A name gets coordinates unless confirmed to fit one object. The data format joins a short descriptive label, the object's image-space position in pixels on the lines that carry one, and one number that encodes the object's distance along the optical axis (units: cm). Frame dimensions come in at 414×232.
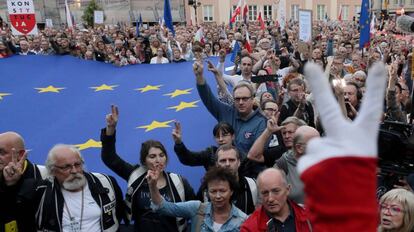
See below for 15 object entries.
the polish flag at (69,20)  1384
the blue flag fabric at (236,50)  873
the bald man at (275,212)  247
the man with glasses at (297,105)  436
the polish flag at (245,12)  1482
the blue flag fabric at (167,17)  1123
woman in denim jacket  276
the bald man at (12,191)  289
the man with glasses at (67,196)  288
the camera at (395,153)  208
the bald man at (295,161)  279
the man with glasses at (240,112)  392
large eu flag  502
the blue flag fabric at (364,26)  799
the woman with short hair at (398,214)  247
